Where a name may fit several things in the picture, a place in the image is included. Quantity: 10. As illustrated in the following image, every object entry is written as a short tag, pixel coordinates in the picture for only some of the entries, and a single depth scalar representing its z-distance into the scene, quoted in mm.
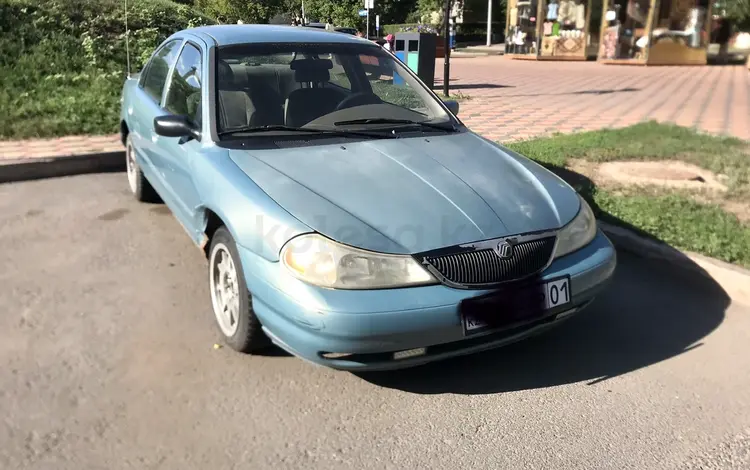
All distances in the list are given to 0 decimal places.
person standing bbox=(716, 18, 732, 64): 22000
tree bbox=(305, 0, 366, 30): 38812
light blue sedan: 2658
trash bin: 12217
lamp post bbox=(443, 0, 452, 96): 10873
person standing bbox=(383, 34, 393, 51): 17694
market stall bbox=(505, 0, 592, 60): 24312
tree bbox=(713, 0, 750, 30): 20156
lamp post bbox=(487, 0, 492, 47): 37500
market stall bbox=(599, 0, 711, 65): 21641
